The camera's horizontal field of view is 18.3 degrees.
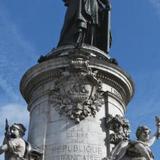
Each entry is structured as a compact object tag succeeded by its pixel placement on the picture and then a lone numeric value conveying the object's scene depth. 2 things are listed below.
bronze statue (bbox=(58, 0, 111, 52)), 19.42
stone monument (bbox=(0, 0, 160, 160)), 15.16
